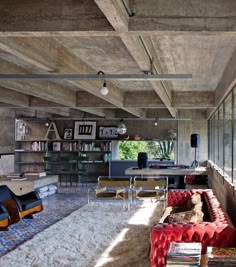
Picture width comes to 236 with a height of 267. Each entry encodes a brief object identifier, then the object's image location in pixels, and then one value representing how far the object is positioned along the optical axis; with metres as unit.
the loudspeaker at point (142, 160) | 9.60
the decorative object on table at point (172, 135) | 12.25
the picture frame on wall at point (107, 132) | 12.60
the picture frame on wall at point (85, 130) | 12.65
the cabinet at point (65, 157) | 12.46
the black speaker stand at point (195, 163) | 10.60
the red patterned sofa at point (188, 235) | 3.25
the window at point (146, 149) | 12.62
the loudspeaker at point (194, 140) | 10.14
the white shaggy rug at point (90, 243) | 4.25
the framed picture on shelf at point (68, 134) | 12.77
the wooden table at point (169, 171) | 8.98
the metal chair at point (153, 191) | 7.42
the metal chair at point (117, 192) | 7.56
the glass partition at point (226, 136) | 5.39
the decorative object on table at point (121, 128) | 10.23
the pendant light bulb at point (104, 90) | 4.84
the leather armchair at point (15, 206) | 5.56
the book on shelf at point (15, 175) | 8.70
